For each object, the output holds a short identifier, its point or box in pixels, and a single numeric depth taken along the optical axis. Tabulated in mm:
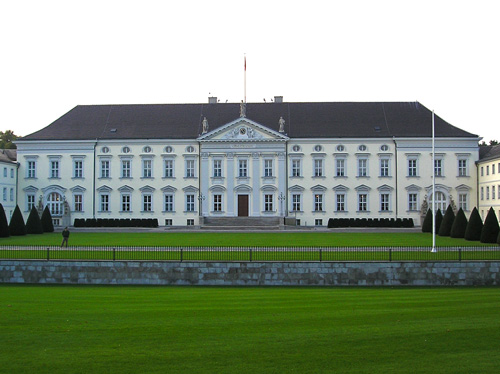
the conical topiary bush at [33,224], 53250
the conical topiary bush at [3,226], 47812
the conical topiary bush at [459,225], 45062
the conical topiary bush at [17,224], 50250
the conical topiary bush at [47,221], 56406
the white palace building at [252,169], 63656
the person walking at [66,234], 36275
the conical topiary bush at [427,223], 51906
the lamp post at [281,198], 64250
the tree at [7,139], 88125
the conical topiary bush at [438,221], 50844
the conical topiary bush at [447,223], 47156
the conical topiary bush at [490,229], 39062
